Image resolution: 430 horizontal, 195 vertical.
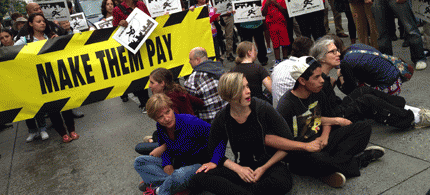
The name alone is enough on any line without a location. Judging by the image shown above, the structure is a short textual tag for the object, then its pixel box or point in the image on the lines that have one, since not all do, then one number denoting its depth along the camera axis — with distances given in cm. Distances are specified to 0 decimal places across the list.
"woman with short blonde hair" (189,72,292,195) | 278
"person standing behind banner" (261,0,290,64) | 726
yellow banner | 499
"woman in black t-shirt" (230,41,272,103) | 416
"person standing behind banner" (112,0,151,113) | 592
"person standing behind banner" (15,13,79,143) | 543
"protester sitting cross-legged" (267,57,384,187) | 291
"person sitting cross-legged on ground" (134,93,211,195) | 307
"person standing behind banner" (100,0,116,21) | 757
